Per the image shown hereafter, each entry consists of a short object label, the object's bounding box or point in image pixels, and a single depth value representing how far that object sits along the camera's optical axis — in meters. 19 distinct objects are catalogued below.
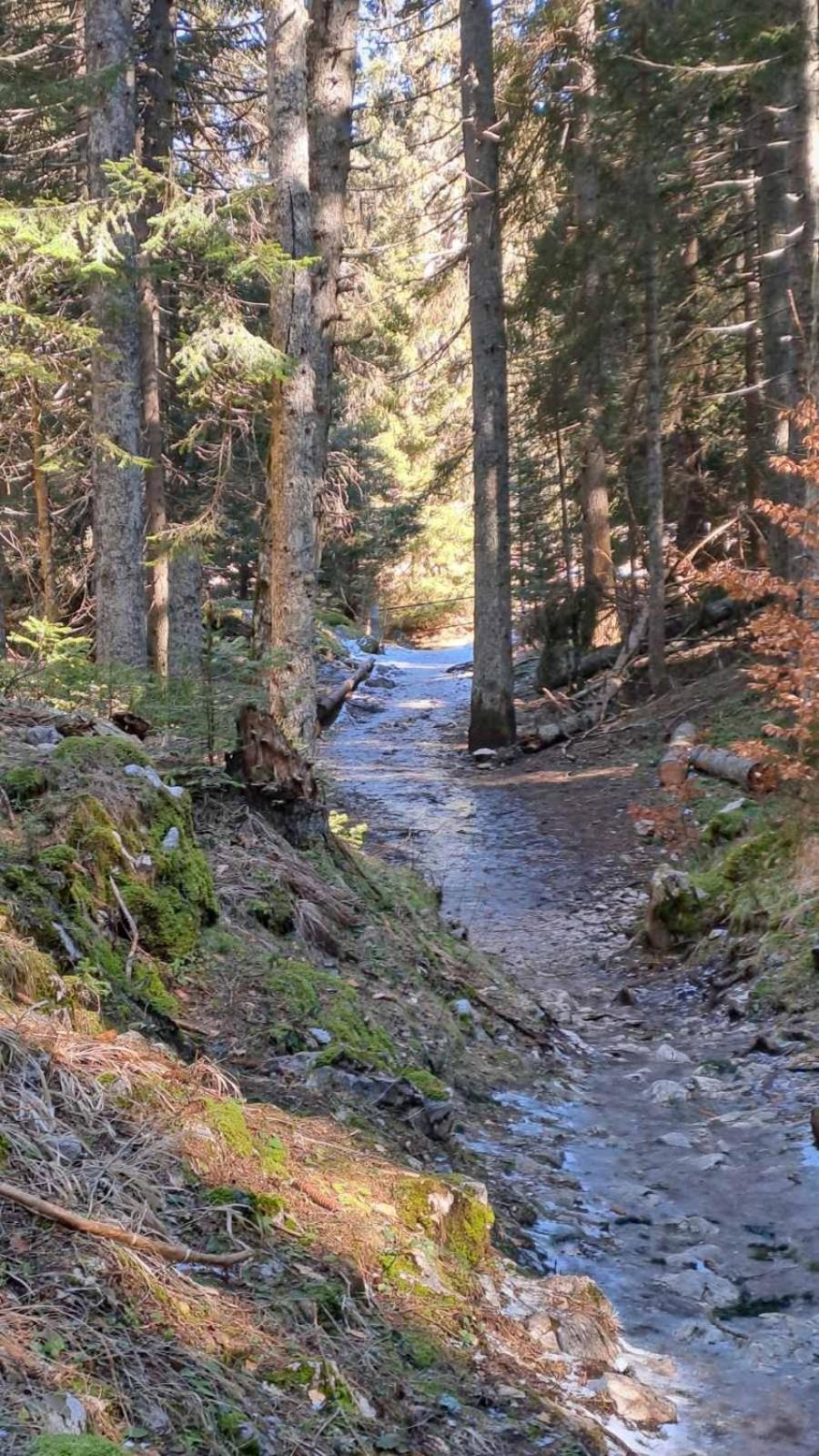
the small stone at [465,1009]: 6.45
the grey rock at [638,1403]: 3.03
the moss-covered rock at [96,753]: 5.04
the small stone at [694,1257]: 4.08
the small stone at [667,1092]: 5.76
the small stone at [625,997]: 7.62
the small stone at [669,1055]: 6.43
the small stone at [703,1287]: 3.84
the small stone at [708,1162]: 4.91
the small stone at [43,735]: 5.69
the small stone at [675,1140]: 5.20
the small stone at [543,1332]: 3.21
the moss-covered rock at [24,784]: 4.70
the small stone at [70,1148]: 2.73
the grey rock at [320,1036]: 4.71
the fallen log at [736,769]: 9.16
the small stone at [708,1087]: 5.84
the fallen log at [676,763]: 12.06
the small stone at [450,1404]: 2.69
